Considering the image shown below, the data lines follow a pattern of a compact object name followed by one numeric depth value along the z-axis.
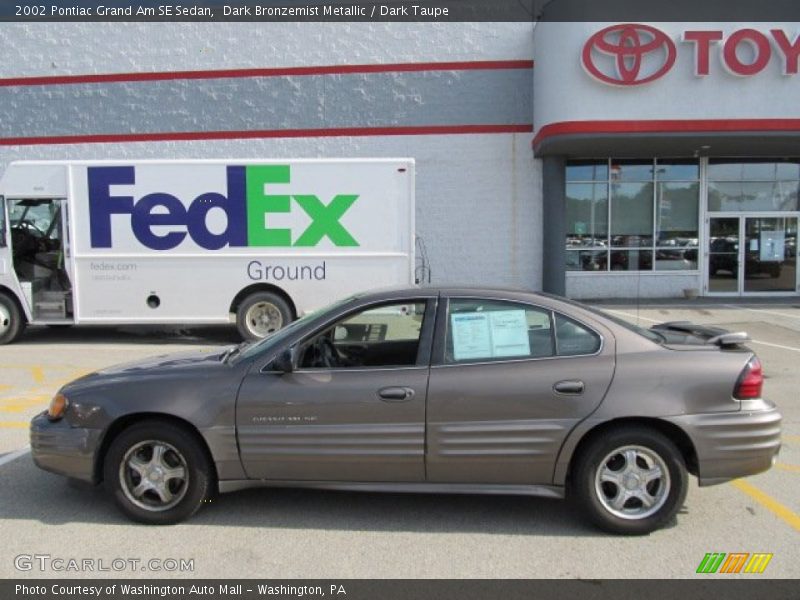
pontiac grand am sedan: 3.71
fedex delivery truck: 10.26
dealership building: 15.98
